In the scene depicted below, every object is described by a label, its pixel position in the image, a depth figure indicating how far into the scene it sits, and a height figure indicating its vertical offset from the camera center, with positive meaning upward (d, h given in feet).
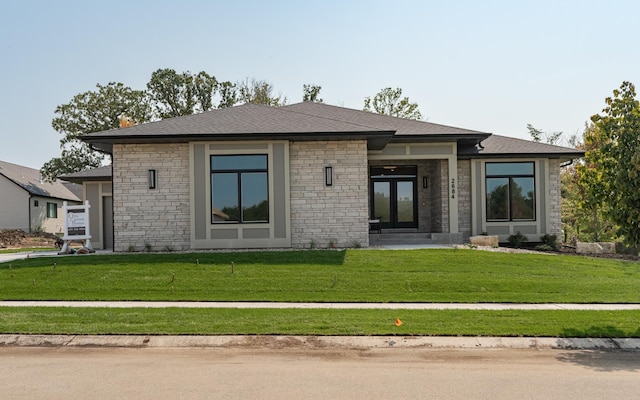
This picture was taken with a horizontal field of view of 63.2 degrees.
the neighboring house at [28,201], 134.21 +1.83
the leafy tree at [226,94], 164.45 +35.16
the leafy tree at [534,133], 130.41 +16.79
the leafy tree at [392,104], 142.10 +26.89
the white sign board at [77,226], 59.93 -2.19
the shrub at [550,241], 64.13 -5.17
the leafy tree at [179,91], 161.58 +35.89
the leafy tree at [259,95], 158.20 +33.78
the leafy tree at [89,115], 153.58 +27.14
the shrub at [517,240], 64.95 -5.02
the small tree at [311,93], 160.04 +34.06
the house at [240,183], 56.34 +2.35
